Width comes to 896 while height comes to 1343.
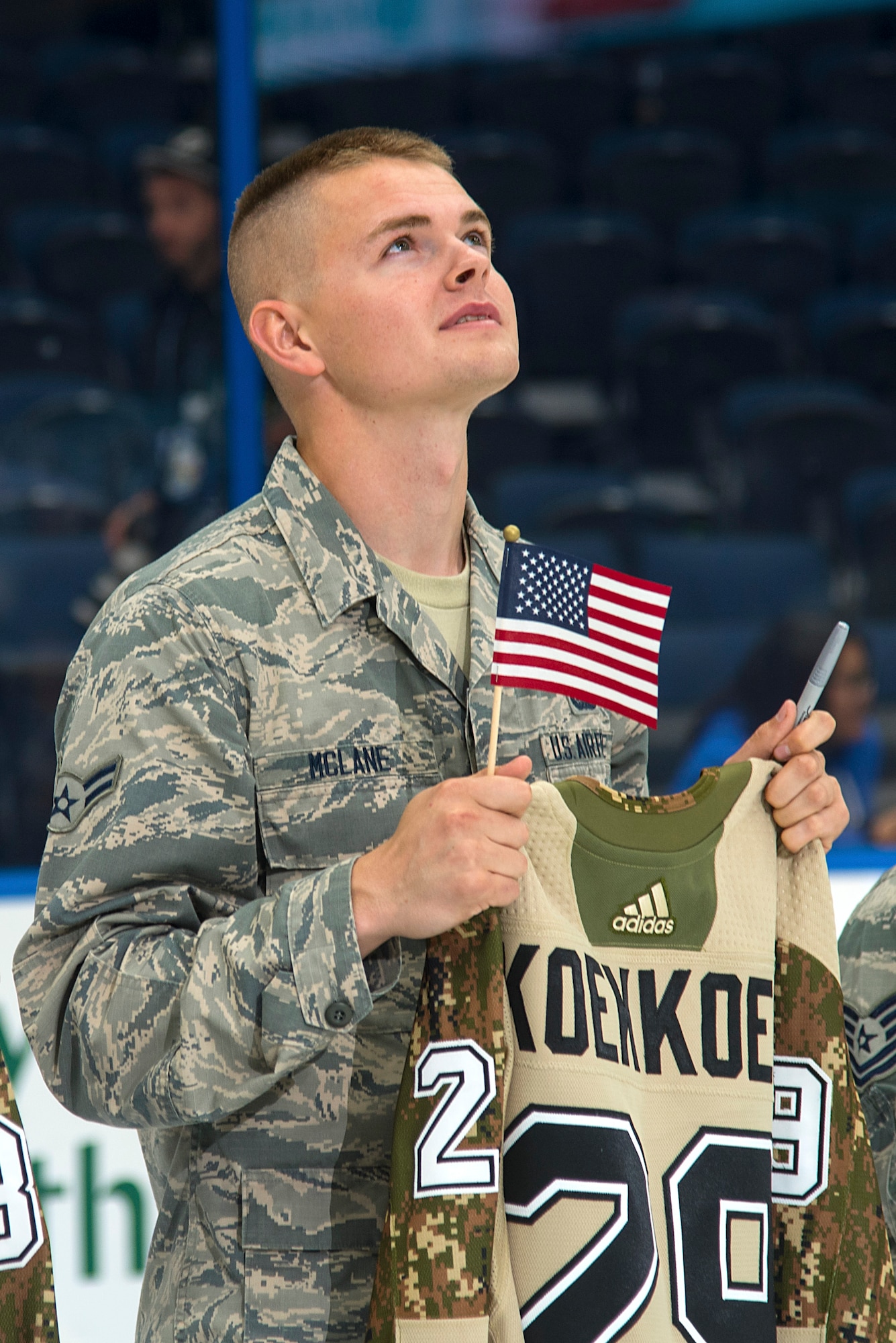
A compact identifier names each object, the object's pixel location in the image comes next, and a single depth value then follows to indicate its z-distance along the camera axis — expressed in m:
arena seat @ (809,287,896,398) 10.91
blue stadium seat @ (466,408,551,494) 9.78
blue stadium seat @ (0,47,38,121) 11.21
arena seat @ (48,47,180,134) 10.05
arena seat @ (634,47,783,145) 14.05
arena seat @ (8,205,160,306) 9.02
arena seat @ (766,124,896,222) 12.91
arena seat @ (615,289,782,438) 10.61
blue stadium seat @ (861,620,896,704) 8.08
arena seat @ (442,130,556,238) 12.43
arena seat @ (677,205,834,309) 11.95
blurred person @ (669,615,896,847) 7.51
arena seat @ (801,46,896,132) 14.12
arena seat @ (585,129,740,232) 12.66
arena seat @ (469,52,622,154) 13.81
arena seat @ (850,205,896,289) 12.13
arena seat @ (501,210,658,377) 11.24
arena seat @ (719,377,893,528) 9.79
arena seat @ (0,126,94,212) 9.93
